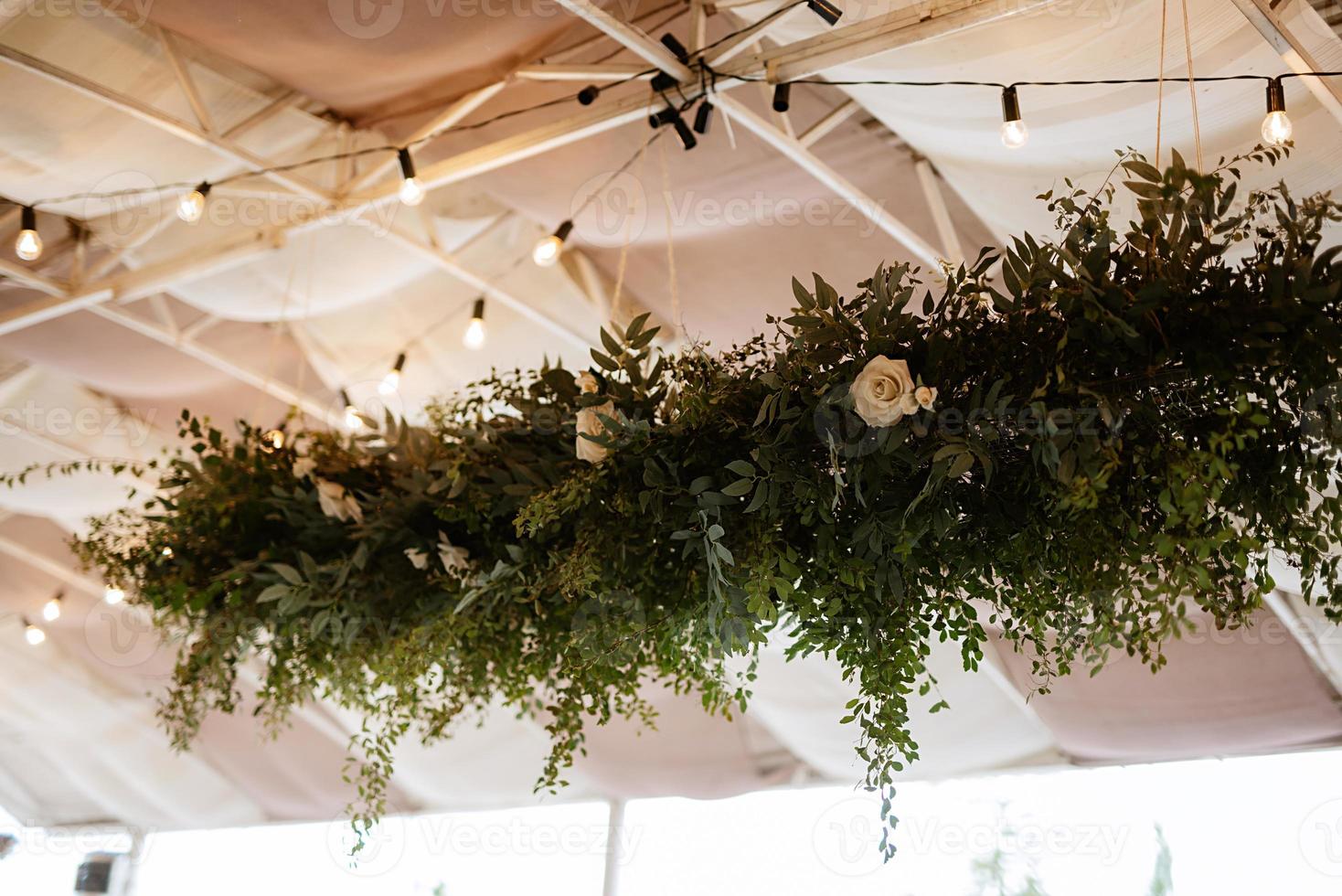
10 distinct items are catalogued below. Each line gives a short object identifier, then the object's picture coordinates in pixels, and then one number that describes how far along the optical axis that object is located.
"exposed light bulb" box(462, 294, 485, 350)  6.03
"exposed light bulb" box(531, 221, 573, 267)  4.80
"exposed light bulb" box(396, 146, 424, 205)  4.64
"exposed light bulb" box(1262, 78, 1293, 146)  2.81
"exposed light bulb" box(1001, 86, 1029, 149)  3.33
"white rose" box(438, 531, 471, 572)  2.76
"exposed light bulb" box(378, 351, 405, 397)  6.91
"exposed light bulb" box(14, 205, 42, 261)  4.92
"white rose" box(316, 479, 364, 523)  3.05
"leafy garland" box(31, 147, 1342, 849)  1.82
